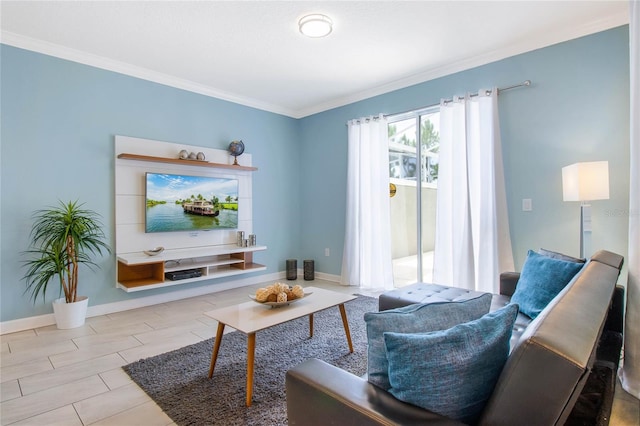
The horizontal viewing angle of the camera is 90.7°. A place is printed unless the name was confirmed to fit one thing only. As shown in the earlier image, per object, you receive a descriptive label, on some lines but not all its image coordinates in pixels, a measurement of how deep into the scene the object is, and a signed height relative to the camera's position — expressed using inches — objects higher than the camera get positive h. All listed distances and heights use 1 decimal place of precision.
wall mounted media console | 136.6 -11.5
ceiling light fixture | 103.6 +63.4
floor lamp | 92.4 +9.1
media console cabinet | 132.7 -24.3
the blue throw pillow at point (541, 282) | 73.3 -16.9
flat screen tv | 144.3 +5.4
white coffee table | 71.0 -26.0
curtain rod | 121.6 +49.9
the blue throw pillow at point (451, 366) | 33.2 -16.5
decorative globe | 171.5 +35.3
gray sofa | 27.1 -16.6
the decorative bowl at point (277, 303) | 83.7 -24.1
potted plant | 115.5 -15.9
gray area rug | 68.1 -42.4
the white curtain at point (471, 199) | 126.4 +5.4
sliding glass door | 155.0 +11.1
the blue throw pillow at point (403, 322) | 39.6 -14.2
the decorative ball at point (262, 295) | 84.4 -22.0
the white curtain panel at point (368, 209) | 165.2 +2.1
